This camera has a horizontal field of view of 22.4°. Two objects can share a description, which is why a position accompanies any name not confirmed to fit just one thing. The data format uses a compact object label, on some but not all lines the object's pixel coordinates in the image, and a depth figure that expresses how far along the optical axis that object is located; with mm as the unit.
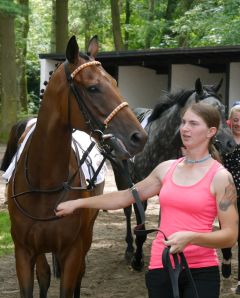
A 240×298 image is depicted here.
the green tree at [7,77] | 19625
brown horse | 3895
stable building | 18188
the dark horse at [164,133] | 6039
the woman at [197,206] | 3025
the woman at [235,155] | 5709
